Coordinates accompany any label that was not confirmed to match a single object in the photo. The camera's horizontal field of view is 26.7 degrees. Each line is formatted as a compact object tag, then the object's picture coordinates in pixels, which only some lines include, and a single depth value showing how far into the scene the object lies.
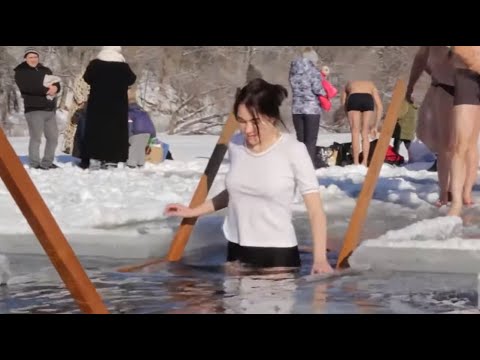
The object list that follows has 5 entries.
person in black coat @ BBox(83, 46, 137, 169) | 12.51
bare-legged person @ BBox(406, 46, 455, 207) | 7.32
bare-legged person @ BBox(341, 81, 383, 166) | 13.80
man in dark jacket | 13.13
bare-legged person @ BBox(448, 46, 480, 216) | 6.79
